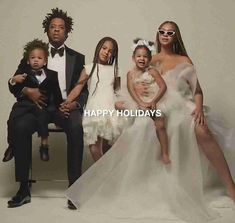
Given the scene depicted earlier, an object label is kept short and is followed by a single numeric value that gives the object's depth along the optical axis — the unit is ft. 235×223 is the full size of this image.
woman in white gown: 5.91
